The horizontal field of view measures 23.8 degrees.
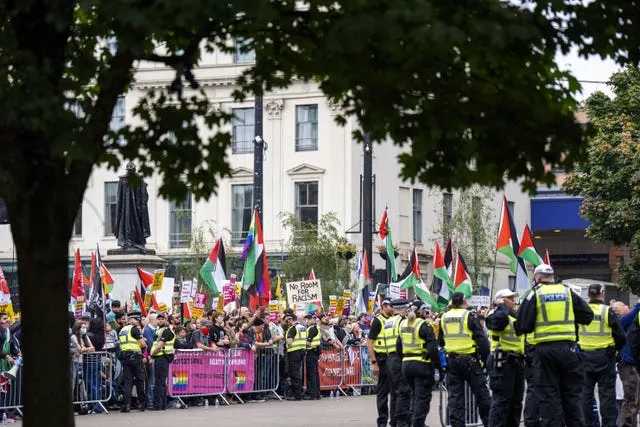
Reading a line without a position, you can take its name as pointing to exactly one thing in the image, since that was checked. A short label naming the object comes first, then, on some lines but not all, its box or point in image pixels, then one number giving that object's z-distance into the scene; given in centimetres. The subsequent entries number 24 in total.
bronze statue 3434
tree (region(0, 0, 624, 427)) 864
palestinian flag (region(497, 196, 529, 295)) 2659
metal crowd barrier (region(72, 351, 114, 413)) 2411
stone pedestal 3347
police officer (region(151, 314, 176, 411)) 2533
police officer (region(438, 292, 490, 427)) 1712
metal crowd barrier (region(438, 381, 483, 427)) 1898
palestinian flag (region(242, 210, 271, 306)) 3144
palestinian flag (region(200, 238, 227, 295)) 3209
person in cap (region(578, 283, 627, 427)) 1688
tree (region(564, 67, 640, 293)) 4712
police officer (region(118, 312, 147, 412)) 2506
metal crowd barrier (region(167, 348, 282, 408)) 2633
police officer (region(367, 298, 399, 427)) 1877
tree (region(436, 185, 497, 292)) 5800
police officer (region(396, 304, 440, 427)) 1762
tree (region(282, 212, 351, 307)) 5381
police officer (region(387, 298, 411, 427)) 1843
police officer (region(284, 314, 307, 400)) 2825
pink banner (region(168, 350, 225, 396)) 2625
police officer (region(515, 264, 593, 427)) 1513
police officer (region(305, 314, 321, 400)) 2831
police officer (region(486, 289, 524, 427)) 1661
